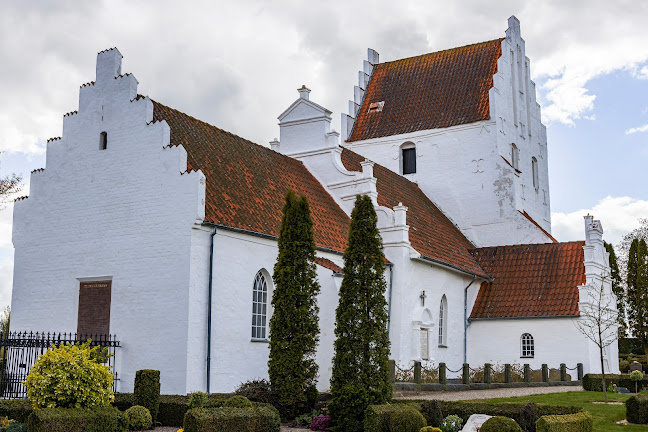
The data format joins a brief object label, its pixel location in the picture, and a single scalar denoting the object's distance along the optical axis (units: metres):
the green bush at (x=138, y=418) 15.31
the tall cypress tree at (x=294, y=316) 17.20
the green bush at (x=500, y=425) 12.97
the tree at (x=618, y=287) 42.67
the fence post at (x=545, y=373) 27.09
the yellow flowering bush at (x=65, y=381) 13.60
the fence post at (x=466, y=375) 25.37
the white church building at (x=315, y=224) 19.52
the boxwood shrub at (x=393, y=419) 13.97
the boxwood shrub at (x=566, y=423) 12.95
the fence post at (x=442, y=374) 24.09
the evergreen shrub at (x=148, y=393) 16.12
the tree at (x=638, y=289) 40.47
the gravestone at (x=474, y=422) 14.02
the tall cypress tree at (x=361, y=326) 16.03
